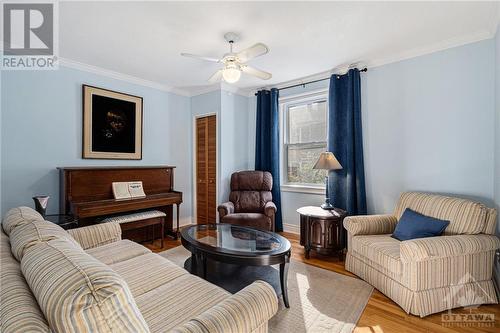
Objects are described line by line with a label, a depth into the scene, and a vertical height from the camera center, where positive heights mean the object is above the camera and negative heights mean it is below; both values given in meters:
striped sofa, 0.70 -0.45
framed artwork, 3.46 +0.61
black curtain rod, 3.78 +1.32
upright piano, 3.02 -0.36
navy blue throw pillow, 2.28 -0.58
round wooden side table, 2.99 -0.82
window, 3.99 +0.47
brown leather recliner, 3.62 -0.53
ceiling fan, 2.21 +1.02
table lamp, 3.15 +0.03
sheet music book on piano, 3.43 -0.35
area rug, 1.85 -1.19
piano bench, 3.21 -0.73
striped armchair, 1.96 -0.82
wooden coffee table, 2.02 -0.74
